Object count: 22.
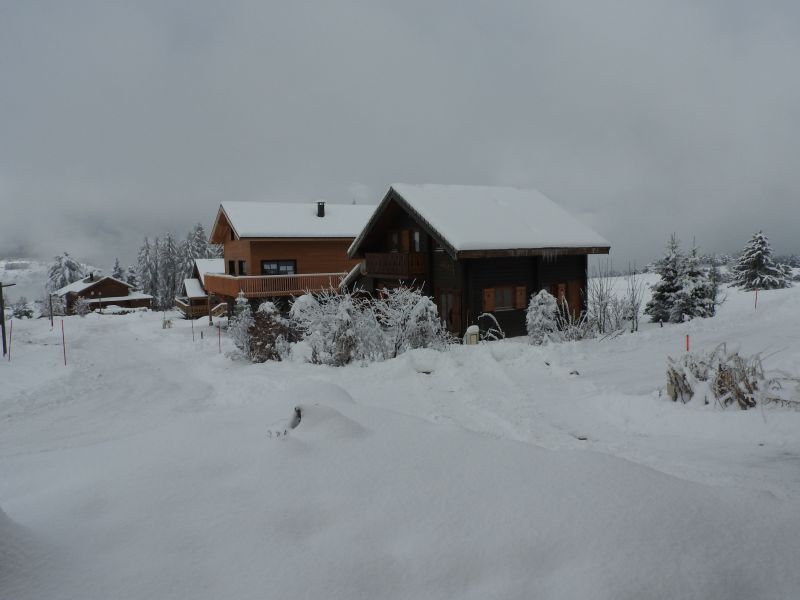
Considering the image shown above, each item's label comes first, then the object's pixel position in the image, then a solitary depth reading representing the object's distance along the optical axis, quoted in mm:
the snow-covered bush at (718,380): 7582
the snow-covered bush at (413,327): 14977
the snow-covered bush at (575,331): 16562
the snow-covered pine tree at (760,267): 37566
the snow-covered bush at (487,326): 20180
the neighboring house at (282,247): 29578
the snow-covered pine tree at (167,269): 74625
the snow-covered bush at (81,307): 50275
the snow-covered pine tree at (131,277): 72438
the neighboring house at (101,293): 58344
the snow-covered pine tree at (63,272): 72125
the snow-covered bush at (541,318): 16312
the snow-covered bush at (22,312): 60975
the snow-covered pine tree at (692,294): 21656
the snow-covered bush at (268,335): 17250
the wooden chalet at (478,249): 19766
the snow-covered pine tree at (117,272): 73144
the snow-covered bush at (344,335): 14820
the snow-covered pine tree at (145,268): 78438
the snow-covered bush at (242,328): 18391
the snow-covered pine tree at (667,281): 22219
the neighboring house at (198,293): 45438
